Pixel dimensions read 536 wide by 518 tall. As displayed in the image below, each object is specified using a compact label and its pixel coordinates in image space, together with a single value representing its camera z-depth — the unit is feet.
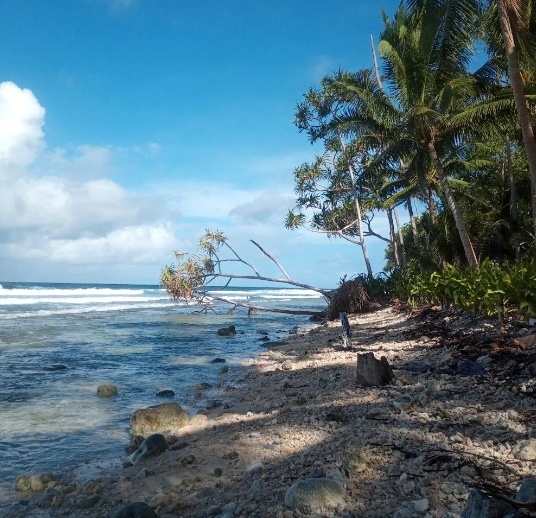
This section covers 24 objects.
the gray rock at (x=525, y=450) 9.93
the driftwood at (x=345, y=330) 32.83
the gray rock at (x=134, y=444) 17.63
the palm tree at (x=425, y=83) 41.16
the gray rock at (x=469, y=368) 17.38
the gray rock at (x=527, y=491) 7.21
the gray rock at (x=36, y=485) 14.28
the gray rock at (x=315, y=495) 9.32
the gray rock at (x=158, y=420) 19.31
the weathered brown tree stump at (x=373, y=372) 18.92
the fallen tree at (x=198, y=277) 65.46
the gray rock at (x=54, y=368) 34.23
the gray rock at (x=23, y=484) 14.23
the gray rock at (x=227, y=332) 60.19
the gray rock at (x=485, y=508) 6.68
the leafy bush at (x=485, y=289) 21.42
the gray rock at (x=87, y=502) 12.67
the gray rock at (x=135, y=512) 10.66
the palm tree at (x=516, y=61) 29.89
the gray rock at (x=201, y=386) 28.56
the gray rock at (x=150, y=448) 15.96
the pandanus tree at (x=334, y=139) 75.92
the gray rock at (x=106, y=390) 26.61
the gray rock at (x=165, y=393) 26.82
